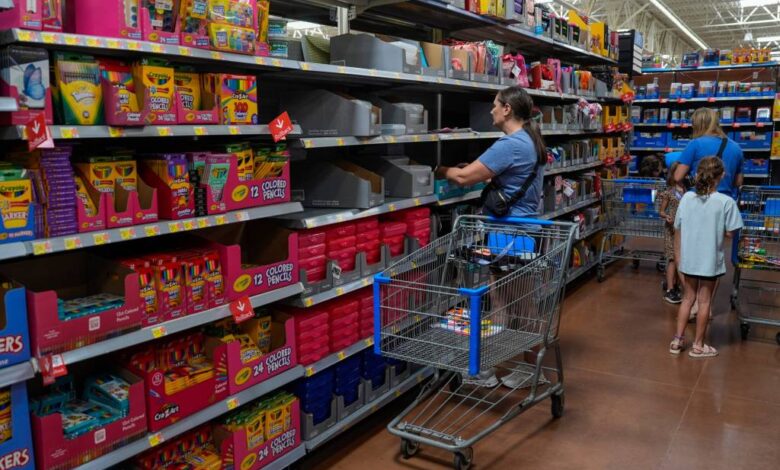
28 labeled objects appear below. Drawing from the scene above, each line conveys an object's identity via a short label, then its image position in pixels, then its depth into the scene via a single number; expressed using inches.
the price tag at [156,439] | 100.6
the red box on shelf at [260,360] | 113.6
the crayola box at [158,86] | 94.4
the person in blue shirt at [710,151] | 219.3
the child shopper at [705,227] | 185.5
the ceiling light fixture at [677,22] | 727.4
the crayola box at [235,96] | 106.7
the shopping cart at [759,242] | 204.2
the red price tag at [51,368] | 85.1
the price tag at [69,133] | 84.1
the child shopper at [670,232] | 253.4
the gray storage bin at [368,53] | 144.3
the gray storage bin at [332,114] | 135.2
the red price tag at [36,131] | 79.4
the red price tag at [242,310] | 112.5
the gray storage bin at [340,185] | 141.0
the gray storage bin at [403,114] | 152.5
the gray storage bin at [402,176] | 157.9
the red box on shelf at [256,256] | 113.0
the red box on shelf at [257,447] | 114.5
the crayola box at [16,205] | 81.0
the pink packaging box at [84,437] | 87.7
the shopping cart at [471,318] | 126.2
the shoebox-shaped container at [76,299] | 86.0
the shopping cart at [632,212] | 290.2
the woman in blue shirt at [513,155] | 155.7
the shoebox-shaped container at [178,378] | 102.3
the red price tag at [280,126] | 115.0
